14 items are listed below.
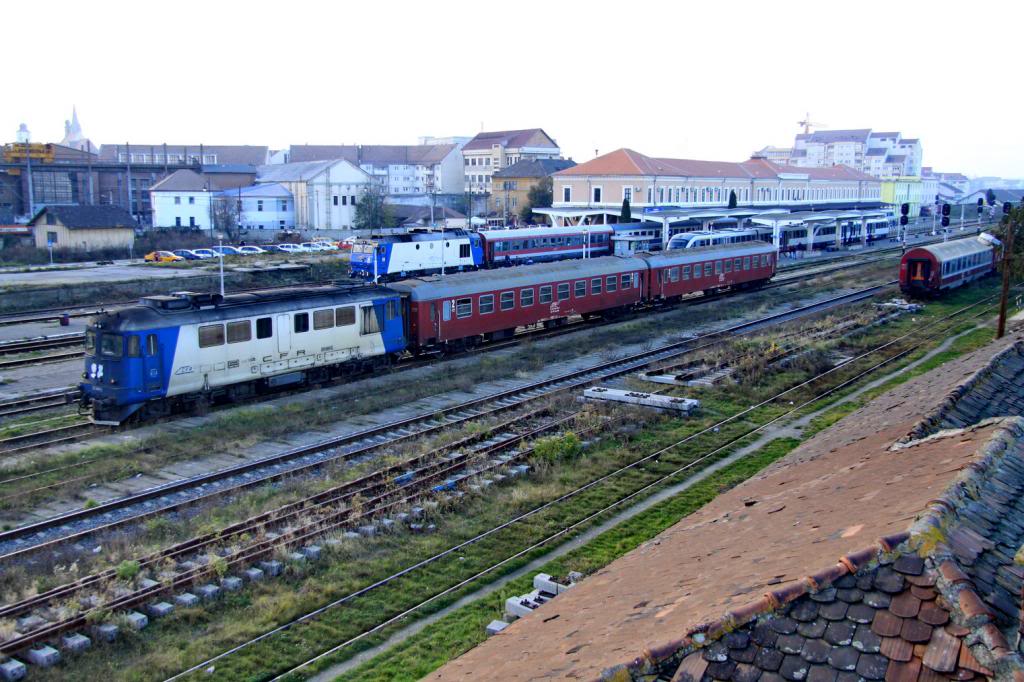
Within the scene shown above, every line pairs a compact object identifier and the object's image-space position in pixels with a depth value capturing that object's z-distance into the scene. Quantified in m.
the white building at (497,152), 120.81
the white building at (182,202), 80.94
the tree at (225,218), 80.06
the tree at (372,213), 86.06
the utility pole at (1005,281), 31.19
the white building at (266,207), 86.50
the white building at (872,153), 193.43
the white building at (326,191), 88.88
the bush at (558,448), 18.78
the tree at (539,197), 95.44
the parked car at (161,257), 62.67
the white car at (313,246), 72.38
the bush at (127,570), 12.48
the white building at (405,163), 122.94
